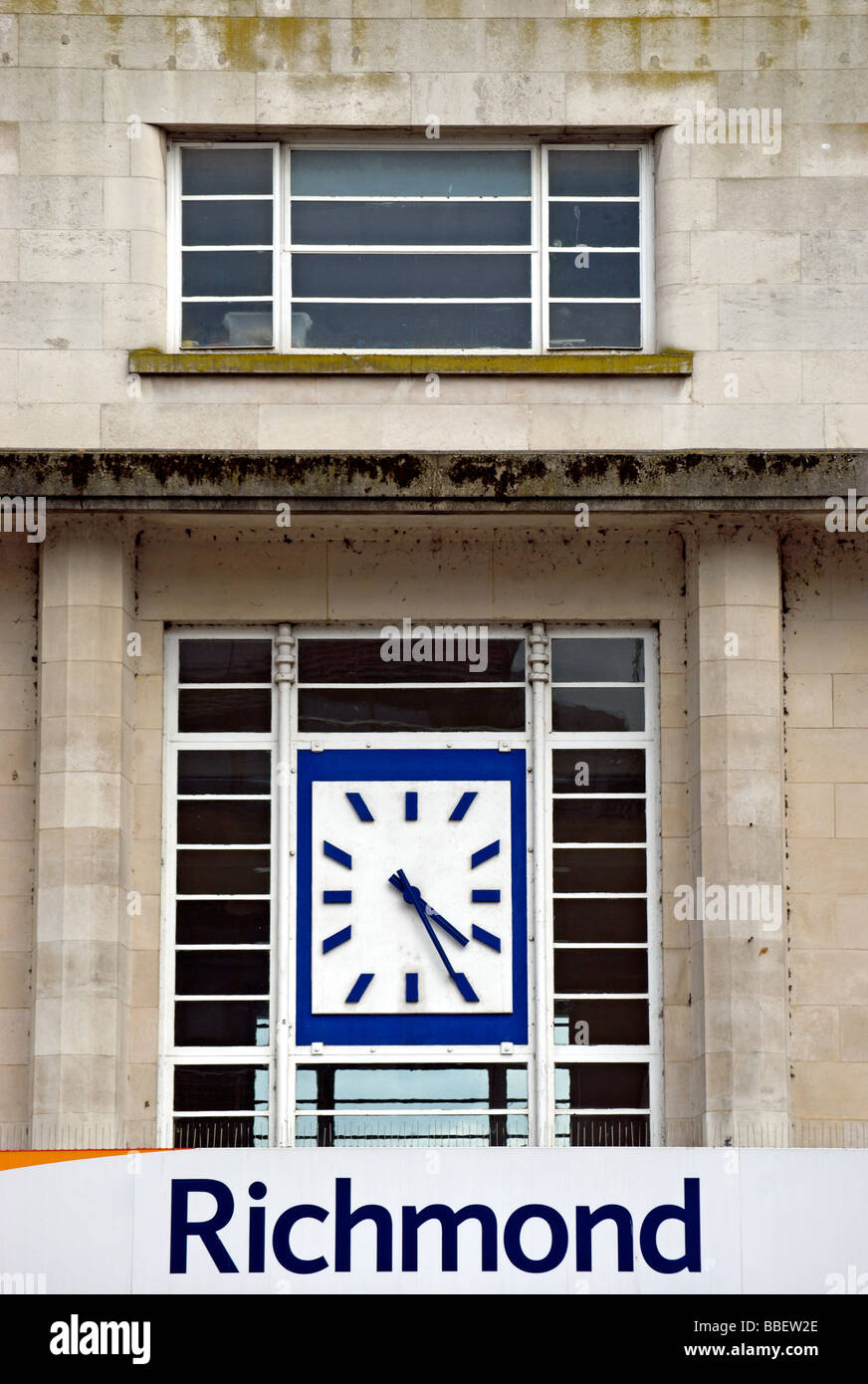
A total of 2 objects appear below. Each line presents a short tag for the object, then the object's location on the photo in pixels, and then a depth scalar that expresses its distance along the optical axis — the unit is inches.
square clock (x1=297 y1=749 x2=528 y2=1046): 866.8
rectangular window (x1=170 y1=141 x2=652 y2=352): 905.5
